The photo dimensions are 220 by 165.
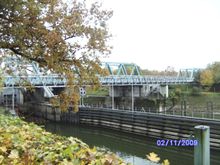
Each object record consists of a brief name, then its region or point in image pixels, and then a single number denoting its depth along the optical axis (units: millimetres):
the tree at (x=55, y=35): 8719
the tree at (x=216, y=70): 71375
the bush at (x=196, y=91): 67706
